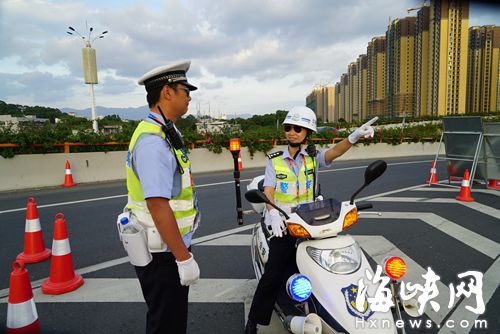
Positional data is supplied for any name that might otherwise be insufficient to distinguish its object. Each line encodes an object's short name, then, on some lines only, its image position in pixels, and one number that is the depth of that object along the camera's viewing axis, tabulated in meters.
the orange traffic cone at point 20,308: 2.34
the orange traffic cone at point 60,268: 3.74
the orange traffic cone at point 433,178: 10.05
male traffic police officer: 1.86
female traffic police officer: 2.76
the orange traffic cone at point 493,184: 9.01
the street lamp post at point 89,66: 22.81
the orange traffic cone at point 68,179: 10.64
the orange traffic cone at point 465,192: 7.81
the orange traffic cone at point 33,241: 4.50
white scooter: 2.02
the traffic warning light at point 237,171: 3.33
